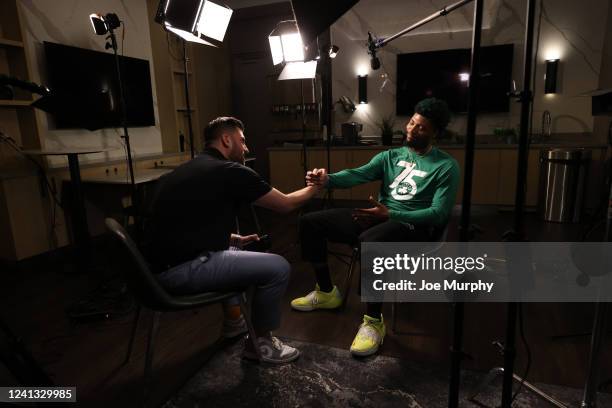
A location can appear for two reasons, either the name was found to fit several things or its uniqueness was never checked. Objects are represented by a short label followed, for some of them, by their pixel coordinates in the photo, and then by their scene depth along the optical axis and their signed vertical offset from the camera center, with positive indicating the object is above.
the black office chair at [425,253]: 1.94 -0.62
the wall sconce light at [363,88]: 4.88 +0.56
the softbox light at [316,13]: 1.70 +0.55
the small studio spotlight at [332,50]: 2.95 +0.65
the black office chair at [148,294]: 1.28 -0.55
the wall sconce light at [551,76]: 4.21 +0.56
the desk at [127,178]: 2.90 -0.30
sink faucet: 4.38 +0.05
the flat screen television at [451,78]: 4.41 +0.62
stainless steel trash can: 3.77 -0.53
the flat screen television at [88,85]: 3.26 +0.50
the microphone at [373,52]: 2.28 +0.49
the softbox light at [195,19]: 1.97 +0.62
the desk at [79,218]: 2.76 -0.57
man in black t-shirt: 1.52 -0.40
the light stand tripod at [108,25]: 2.38 +0.73
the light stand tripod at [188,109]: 2.28 +0.17
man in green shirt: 1.91 -0.39
